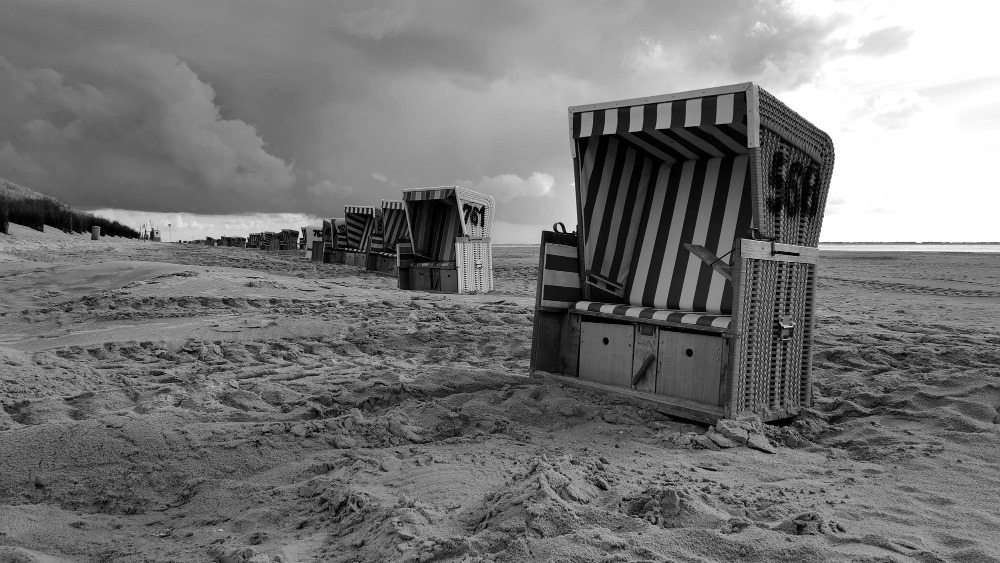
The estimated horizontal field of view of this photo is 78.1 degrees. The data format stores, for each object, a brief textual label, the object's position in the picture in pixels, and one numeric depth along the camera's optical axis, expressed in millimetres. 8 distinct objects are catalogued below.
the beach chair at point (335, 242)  23602
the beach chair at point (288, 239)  41962
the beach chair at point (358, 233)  21969
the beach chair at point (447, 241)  12336
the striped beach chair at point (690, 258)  4004
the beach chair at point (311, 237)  26422
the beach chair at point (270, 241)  42844
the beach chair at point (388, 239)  18109
